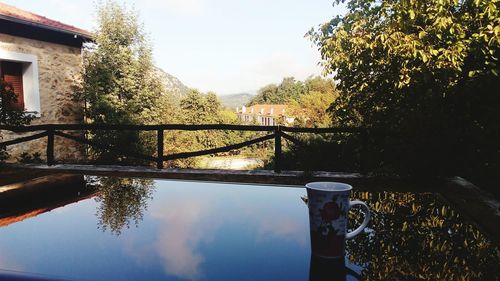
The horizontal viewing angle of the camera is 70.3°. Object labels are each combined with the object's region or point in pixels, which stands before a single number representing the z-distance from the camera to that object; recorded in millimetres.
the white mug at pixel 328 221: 1015
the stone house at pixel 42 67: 7191
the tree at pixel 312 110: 12172
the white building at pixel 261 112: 57156
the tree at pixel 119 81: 8984
